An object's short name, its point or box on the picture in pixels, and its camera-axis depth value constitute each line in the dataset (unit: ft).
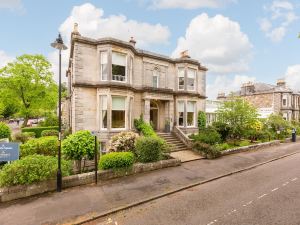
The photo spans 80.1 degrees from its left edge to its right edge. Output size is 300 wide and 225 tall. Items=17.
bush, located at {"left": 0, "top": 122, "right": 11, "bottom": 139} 50.28
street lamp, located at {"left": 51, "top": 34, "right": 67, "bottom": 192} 27.07
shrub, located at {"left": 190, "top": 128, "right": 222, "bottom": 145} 53.15
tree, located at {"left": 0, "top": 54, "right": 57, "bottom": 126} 80.02
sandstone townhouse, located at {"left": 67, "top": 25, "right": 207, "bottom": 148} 49.32
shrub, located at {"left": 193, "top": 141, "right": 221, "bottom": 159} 48.19
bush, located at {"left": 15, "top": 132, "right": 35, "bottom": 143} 53.94
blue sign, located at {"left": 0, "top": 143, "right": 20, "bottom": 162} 28.60
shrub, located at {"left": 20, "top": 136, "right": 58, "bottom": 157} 37.17
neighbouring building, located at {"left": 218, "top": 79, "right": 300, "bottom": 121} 119.03
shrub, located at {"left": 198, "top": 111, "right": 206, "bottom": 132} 73.67
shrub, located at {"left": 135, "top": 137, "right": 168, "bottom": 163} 38.20
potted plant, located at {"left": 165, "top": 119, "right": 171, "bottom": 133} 64.28
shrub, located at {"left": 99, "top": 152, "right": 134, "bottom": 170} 33.24
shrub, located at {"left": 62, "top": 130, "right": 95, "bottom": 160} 34.81
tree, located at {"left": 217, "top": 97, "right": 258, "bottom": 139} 61.52
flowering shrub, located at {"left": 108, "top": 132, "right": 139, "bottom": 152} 40.63
